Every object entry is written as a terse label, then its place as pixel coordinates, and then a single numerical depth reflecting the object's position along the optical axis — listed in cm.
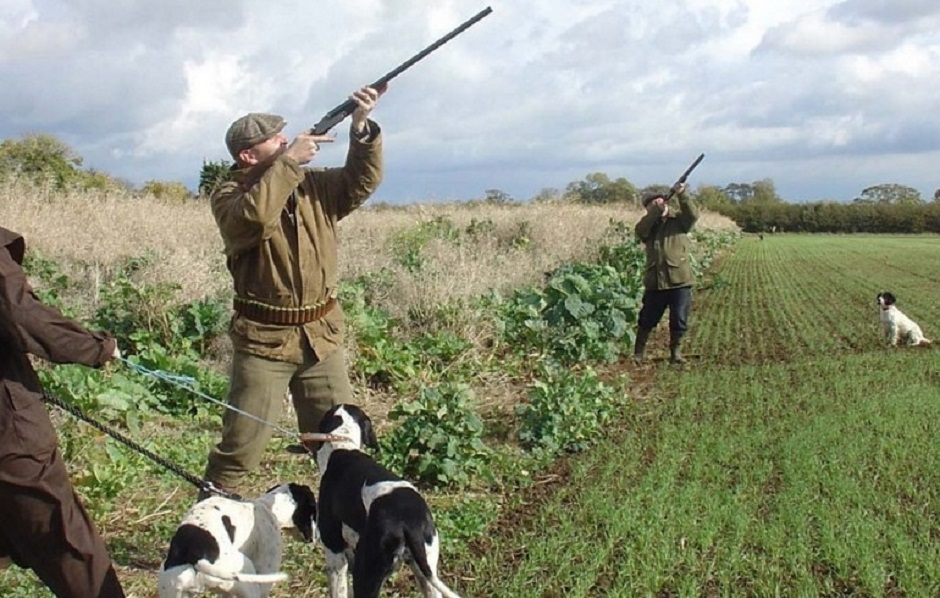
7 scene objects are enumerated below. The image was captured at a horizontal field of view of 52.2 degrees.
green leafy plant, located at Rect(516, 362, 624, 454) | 741
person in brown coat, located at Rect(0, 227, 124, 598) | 327
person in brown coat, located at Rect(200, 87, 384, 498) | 432
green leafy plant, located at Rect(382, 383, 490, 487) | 636
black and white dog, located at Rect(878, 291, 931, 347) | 1212
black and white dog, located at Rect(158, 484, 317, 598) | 358
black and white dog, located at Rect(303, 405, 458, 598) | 359
